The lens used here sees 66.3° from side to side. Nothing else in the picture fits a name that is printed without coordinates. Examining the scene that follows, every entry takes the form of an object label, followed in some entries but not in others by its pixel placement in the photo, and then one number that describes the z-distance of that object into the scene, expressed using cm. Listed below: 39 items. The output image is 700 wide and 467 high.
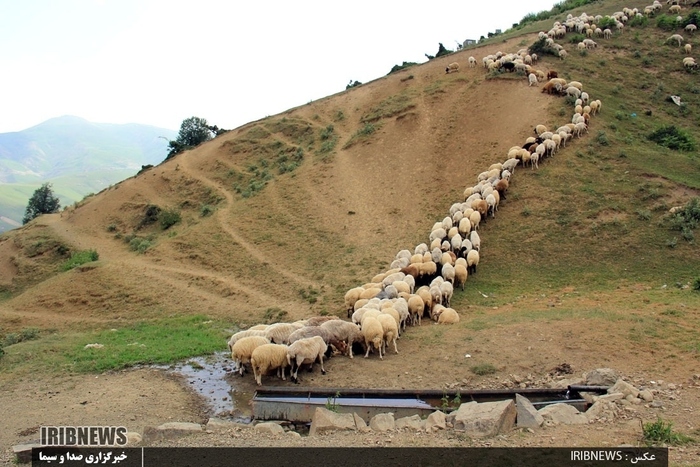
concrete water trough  966
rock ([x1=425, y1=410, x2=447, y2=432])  815
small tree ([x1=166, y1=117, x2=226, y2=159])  4362
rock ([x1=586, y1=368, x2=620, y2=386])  994
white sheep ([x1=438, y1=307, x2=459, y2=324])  1471
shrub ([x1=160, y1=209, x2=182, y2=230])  2889
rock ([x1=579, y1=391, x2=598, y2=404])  917
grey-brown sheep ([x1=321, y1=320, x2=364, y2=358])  1285
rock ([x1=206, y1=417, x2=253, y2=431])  874
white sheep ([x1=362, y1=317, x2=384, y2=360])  1259
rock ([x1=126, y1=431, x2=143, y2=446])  808
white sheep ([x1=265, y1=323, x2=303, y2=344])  1298
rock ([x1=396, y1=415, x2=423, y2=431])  826
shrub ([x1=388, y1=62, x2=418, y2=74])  4062
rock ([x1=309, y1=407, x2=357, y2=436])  833
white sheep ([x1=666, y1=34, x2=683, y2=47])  3269
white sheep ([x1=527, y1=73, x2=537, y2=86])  2875
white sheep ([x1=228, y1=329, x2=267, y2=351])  1308
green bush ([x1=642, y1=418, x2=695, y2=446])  707
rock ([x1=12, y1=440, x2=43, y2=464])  753
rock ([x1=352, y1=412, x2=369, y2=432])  835
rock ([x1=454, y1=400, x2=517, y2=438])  776
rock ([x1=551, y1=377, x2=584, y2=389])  1022
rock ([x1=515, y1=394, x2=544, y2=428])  794
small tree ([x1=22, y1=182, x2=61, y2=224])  4175
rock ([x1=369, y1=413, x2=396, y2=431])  831
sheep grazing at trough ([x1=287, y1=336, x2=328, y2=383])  1170
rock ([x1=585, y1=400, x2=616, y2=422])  812
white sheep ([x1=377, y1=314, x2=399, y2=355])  1280
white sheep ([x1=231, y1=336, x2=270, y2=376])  1214
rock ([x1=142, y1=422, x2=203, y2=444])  823
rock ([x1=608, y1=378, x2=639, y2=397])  895
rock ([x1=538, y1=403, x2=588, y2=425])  809
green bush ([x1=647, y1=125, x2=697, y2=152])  2375
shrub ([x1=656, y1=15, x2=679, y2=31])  3444
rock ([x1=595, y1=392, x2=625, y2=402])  874
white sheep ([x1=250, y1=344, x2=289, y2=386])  1166
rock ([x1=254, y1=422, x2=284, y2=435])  852
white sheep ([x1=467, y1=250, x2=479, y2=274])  1795
